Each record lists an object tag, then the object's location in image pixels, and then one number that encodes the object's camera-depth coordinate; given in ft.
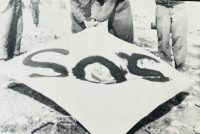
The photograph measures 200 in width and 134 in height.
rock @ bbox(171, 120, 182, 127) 8.51
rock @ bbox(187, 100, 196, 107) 9.81
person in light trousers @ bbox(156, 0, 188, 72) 10.68
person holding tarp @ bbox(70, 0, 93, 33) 13.21
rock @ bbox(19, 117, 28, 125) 8.21
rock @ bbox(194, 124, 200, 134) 8.15
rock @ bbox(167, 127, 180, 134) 8.12
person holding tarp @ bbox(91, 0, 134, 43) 11.60
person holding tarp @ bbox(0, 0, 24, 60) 13.32
